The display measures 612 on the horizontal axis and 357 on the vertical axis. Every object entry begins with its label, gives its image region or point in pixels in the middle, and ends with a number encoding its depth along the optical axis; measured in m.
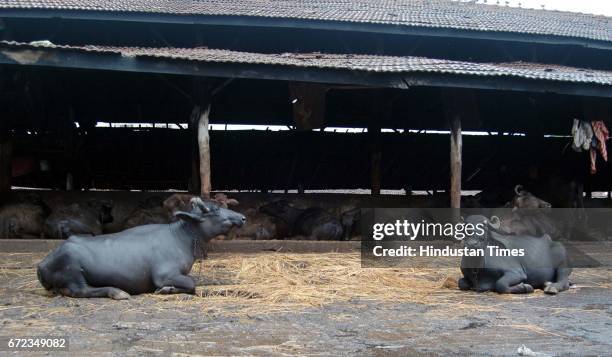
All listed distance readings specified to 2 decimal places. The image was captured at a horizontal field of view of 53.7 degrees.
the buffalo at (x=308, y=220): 11.91
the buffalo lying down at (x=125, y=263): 6.19
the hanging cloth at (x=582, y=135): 11.82
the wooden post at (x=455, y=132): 10.86
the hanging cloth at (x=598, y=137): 11.78
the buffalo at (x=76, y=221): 10.91
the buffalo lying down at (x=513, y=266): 6.74
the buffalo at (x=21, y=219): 11.23
